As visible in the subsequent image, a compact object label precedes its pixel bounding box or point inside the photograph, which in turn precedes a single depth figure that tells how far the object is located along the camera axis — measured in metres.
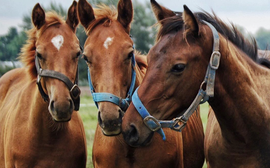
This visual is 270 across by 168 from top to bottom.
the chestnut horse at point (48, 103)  4.22
